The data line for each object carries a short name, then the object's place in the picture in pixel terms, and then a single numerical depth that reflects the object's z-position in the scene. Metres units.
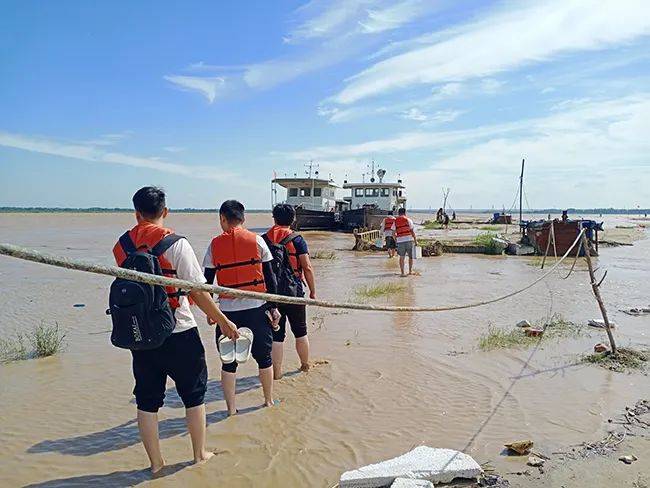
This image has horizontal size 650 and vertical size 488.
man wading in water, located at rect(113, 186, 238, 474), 3.10
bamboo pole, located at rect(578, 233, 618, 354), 5.46
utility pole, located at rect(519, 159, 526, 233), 43.94
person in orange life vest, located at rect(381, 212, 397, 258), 16.02
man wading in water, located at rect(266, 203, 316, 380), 5.04
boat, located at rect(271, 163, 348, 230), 34.06
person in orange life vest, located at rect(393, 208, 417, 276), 12.39
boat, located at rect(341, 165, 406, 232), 32.22
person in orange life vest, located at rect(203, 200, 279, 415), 4.07
